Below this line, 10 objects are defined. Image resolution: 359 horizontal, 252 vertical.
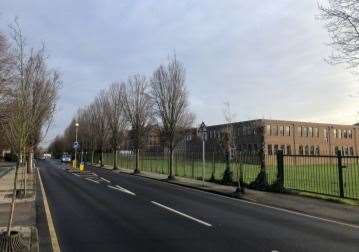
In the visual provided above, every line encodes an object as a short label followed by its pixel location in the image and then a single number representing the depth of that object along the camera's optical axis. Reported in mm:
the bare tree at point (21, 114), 10203
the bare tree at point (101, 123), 65762
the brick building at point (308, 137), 85625
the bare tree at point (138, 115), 45625
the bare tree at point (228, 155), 26938
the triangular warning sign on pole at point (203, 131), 27453
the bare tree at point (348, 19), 16125
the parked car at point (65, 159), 85794
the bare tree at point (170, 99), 34688
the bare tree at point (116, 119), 56094
